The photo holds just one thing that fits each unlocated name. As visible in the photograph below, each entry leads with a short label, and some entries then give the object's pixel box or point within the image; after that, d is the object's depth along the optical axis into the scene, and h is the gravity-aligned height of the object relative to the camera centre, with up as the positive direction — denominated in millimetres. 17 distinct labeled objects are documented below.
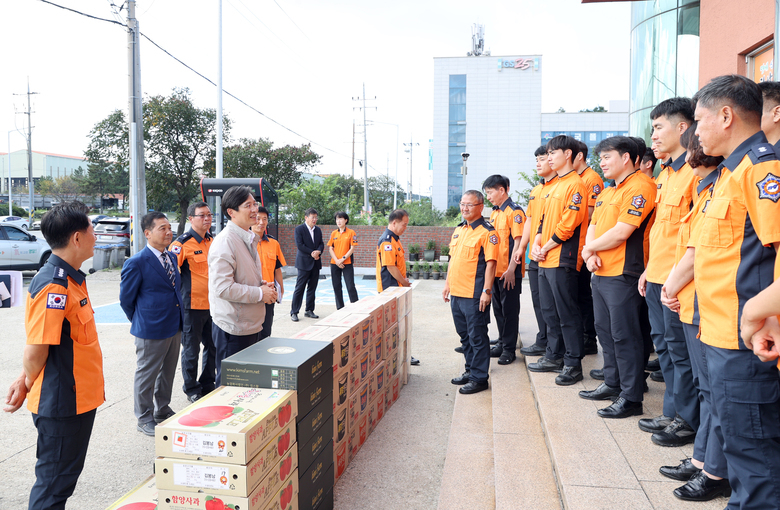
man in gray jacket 3469 -442
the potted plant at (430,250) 16234 -919
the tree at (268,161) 26688 +3444
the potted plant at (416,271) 14846 -1464
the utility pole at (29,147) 35562 +5524
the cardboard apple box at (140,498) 2016 -1163
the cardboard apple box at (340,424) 3154 -1330
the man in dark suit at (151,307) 3805 -670
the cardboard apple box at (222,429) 1867 -809
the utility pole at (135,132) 10789 +1938
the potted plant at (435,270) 14598 -1420
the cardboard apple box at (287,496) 2138 -1232
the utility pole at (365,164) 30462 +3826
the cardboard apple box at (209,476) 1873 -979
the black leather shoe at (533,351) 5339 -1383
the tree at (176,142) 21812 +3571
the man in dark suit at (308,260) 8523 -663
